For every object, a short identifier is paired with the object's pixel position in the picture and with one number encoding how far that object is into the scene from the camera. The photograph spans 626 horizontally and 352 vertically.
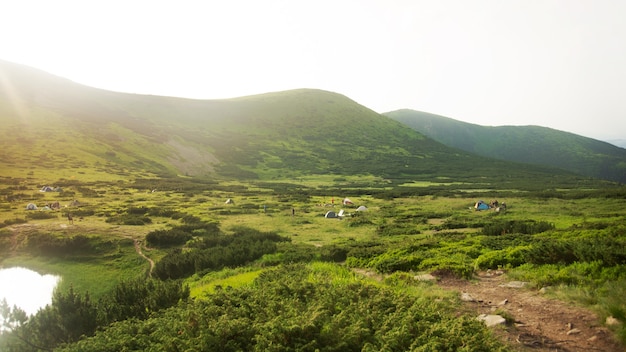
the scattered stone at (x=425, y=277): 13.85
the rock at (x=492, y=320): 9.20
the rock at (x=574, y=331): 8.48
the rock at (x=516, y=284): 12.34
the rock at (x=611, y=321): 8.28
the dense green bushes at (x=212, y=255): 22.61
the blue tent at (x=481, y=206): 46.74
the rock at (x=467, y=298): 11.29
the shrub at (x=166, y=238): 29.19
